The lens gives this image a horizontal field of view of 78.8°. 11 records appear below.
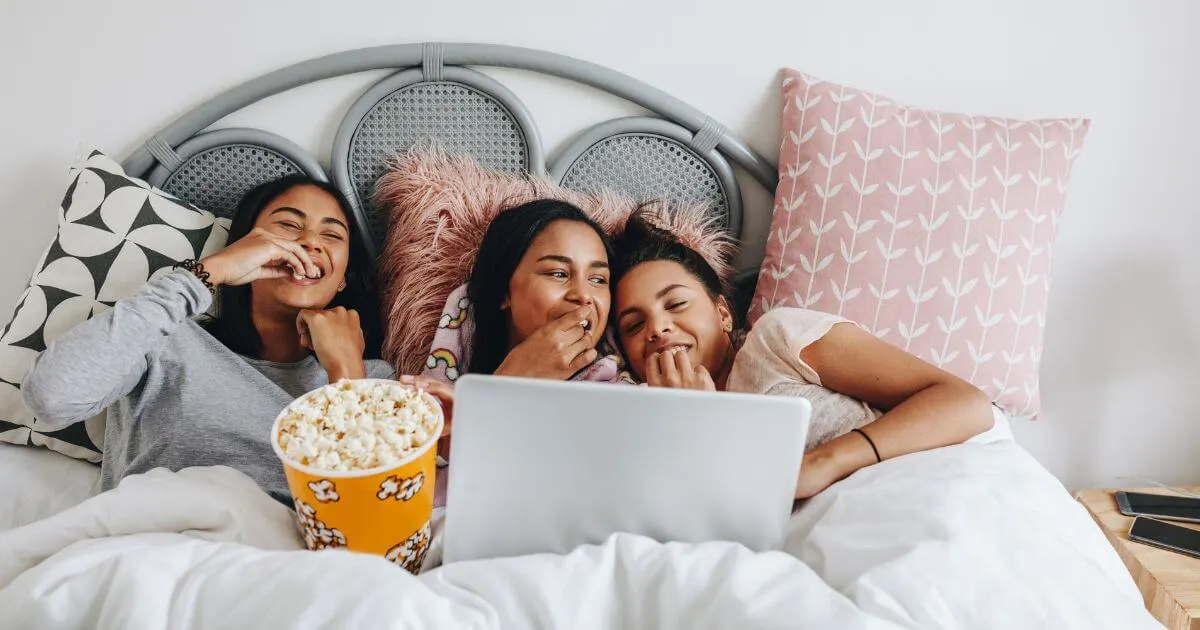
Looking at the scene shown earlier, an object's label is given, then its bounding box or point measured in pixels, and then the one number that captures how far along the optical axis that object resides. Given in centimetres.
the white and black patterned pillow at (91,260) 134
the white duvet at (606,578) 77
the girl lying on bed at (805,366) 111
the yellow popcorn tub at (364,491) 86
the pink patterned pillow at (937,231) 140
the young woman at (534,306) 128
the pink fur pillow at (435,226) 146
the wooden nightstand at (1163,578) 124
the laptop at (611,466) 74
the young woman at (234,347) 116
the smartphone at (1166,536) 137
